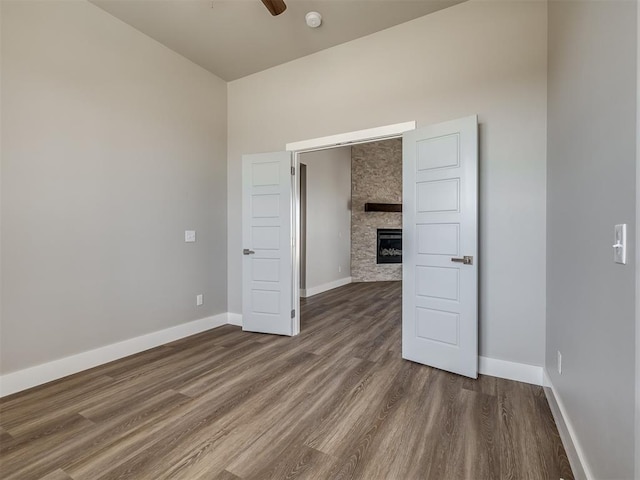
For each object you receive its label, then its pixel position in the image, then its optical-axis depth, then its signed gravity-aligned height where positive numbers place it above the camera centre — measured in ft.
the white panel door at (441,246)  7.88 -0.32
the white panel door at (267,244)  11.41 -0.36
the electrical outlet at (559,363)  5.99 -2.62
